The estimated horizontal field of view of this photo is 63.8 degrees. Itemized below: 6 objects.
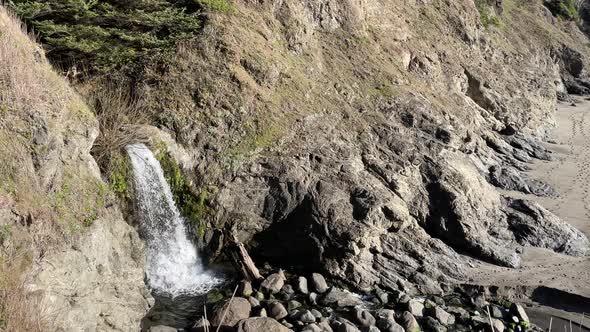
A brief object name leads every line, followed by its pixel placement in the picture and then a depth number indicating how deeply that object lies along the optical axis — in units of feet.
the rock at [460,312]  41.29
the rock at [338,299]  41.70
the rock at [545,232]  51.78
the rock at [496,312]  41.57
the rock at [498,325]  39.22
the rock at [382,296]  42.78
